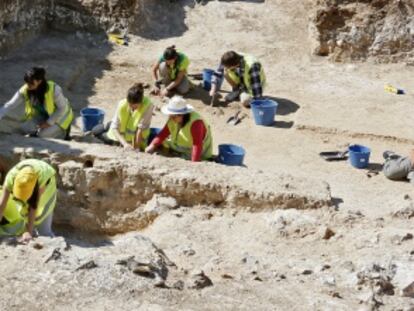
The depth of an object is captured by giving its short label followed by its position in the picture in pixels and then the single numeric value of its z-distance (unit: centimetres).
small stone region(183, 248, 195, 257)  704
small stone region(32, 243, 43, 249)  635
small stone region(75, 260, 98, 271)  598
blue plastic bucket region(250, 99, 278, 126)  1161
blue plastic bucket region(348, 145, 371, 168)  1024
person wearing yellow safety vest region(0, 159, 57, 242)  687
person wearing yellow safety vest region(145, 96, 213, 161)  882
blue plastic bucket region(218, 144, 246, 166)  980
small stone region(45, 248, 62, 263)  609
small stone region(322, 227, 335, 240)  718
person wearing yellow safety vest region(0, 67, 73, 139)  919
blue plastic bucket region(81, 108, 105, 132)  1075
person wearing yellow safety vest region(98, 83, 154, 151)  939
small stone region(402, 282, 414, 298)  620
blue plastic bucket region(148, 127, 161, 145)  987
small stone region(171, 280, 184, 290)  596
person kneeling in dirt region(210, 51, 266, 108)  1207
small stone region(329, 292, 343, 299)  612
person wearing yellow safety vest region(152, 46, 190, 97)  1234
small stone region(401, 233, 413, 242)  695
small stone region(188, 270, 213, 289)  598
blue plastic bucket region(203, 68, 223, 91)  1308
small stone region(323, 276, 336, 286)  632
